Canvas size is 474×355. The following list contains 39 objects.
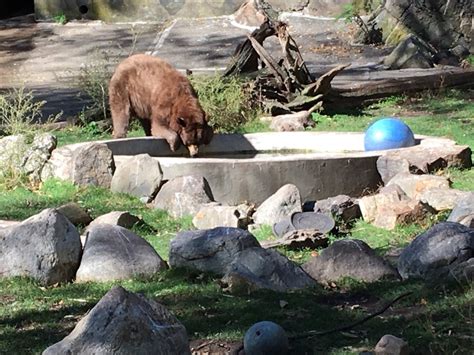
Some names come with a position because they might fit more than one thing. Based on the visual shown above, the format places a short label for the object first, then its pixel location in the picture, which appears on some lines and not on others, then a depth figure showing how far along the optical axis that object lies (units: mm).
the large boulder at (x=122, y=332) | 9409
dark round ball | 10437
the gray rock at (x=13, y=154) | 21250
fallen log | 29625
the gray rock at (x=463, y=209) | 16344
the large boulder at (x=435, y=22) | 39937
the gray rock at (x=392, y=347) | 9961
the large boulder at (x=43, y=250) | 14016
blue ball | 22000
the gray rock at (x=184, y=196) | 19266
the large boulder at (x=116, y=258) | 14125
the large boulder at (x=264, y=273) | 13359
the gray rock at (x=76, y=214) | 17906
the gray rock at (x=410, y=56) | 34875
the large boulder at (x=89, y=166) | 20703
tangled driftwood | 28250
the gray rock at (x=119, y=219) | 17469
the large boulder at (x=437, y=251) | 13422
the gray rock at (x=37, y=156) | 21328
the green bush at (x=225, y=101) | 26984
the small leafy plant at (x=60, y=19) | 48656
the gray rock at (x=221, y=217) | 18094
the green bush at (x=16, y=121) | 22453
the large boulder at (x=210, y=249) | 14461
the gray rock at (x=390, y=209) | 17594
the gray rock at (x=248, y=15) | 45750
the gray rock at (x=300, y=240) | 16323
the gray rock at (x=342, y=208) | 18422
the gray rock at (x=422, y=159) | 20437
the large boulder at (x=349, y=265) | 13937
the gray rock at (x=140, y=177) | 20234
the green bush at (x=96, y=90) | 27687
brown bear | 23250
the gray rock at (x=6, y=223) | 16056
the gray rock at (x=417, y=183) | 19298
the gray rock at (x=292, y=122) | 26578
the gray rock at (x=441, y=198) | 18266
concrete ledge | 20156
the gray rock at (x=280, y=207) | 18422
